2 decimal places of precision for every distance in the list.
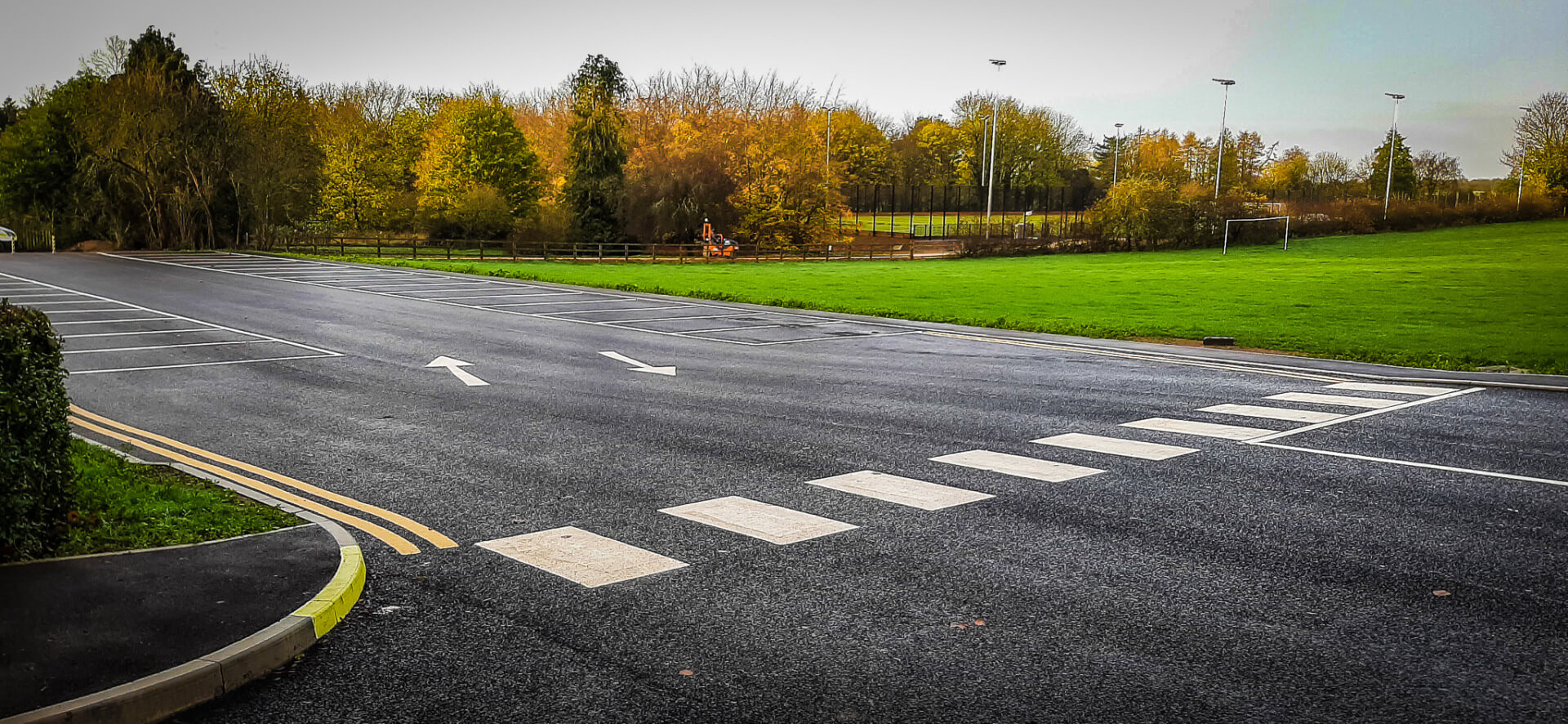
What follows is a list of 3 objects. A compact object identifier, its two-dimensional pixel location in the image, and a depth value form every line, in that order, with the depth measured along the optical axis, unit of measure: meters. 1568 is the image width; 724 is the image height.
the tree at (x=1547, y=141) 74.75
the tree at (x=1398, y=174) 97.25
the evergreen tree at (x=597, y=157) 66.06
